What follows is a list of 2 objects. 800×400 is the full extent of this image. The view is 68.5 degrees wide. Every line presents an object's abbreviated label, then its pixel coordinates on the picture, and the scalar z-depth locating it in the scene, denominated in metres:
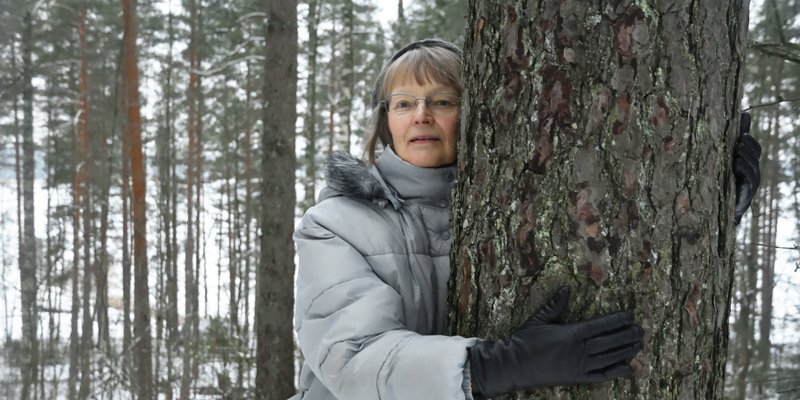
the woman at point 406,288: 1.25
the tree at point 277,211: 5.94
